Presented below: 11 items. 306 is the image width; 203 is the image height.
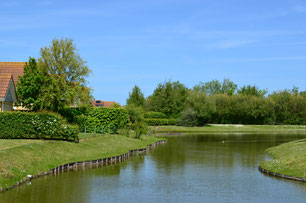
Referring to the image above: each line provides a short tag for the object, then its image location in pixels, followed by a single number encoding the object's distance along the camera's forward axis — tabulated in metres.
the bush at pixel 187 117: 92.25
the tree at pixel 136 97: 93.25
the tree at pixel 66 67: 60.78
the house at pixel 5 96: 39.59
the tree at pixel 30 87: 44.84
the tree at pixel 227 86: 160.76
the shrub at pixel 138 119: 47.88
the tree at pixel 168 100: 102.56
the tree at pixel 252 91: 122.73
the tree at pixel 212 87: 161.84
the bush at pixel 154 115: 92.29
